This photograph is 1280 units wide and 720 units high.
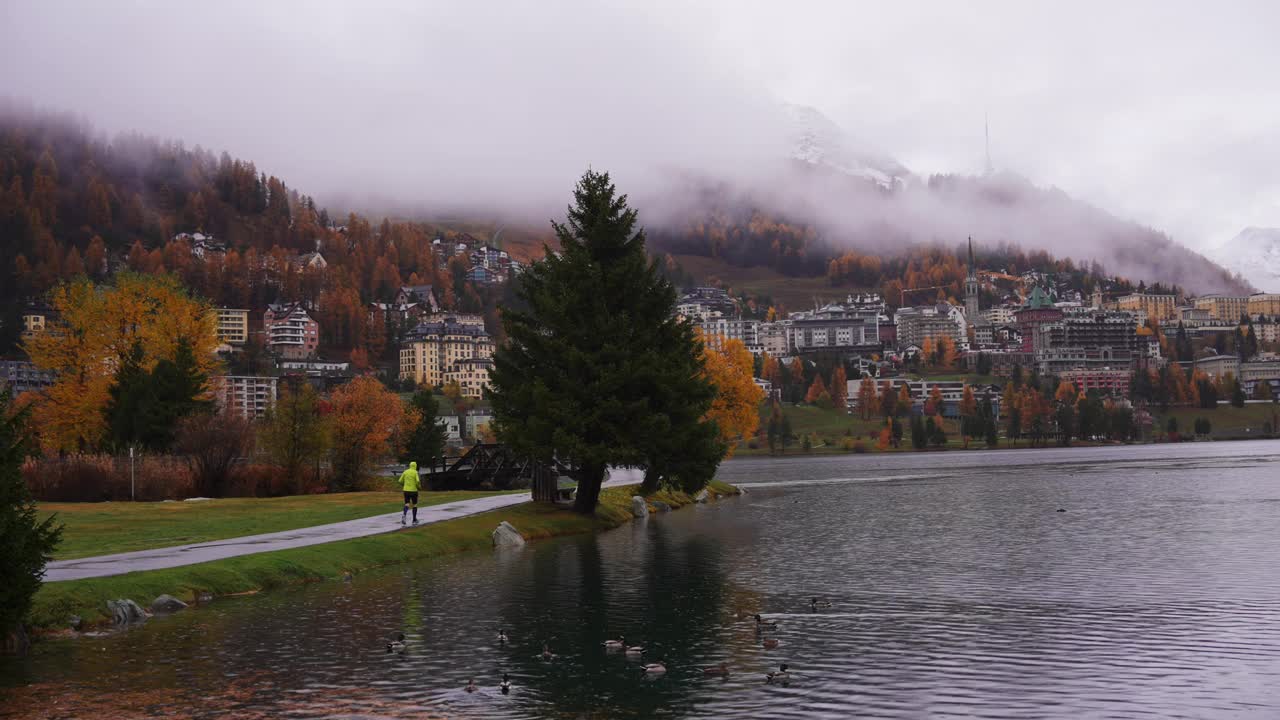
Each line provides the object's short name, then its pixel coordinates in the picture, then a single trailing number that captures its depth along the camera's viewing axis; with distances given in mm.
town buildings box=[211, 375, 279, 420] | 78125
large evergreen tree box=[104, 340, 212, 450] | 79438
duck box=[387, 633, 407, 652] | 27352
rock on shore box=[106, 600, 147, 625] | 31484
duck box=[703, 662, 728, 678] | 24562
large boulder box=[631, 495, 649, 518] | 71812
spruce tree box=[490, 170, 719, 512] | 56094
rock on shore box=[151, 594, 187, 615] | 33219
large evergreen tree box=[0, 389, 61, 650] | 24922
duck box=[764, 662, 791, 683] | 23672
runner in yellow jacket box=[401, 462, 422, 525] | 50438
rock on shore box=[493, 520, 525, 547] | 52369
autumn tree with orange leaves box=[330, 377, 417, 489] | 81125
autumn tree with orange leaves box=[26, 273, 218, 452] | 88875
